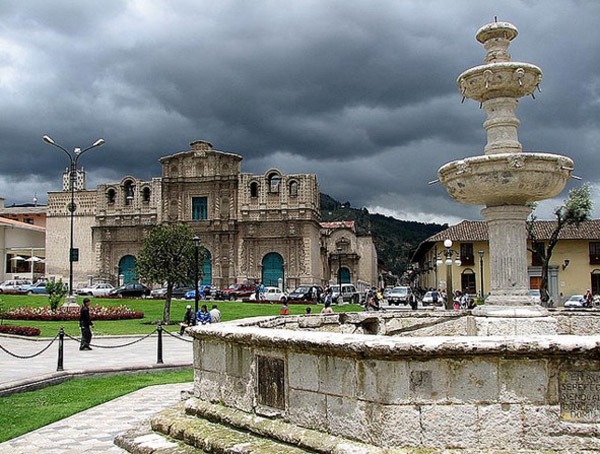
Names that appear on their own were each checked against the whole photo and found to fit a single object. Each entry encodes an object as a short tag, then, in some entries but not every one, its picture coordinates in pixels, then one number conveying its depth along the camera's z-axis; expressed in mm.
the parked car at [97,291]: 49094
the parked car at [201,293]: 44844
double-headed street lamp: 30606
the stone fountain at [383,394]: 4734
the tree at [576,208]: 37812
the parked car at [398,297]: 41344
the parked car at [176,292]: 46719
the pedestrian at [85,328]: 17766
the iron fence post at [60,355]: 12821
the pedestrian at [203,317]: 20422
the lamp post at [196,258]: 26114
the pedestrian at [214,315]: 20391
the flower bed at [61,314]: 27000
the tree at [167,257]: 28625
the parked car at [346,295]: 45175
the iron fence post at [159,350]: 13909
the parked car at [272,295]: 44844
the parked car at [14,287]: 45688
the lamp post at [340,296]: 45616
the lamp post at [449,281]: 27781
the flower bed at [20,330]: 21250
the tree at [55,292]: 28922
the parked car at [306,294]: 44500
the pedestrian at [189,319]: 23234
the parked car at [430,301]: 41497
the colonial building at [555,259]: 50219
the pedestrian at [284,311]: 23500
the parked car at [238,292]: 47844
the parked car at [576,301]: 35844
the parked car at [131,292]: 47219
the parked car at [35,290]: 46350
